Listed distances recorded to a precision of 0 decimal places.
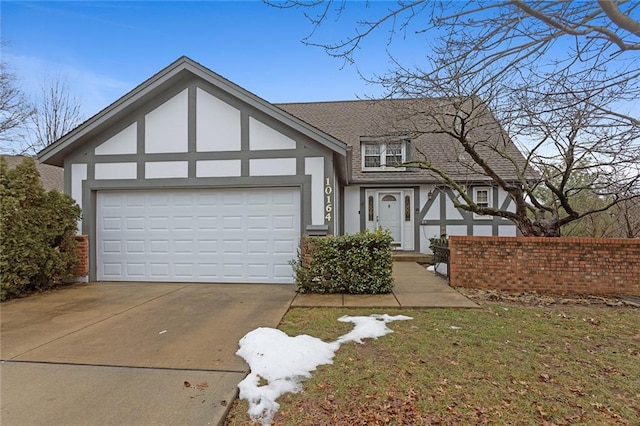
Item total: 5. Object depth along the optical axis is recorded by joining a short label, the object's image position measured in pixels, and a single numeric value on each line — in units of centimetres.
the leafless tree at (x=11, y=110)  1644
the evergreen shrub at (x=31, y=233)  623
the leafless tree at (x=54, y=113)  1998
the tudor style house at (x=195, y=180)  753
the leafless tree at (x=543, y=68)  359
